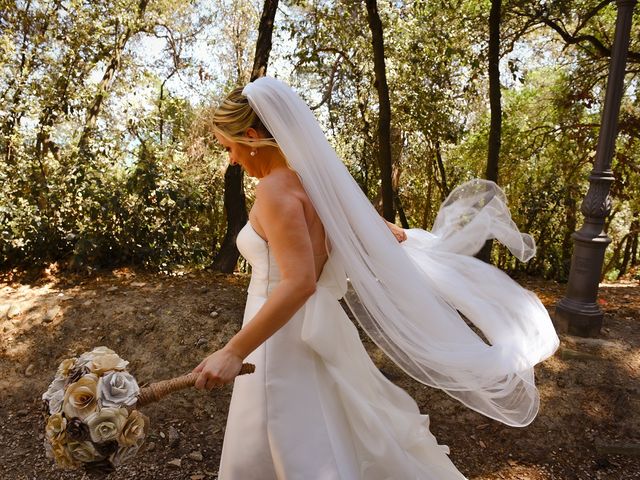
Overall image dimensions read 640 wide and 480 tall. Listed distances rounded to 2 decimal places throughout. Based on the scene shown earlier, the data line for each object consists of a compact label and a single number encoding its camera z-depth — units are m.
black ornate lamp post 4.44
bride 1.68
